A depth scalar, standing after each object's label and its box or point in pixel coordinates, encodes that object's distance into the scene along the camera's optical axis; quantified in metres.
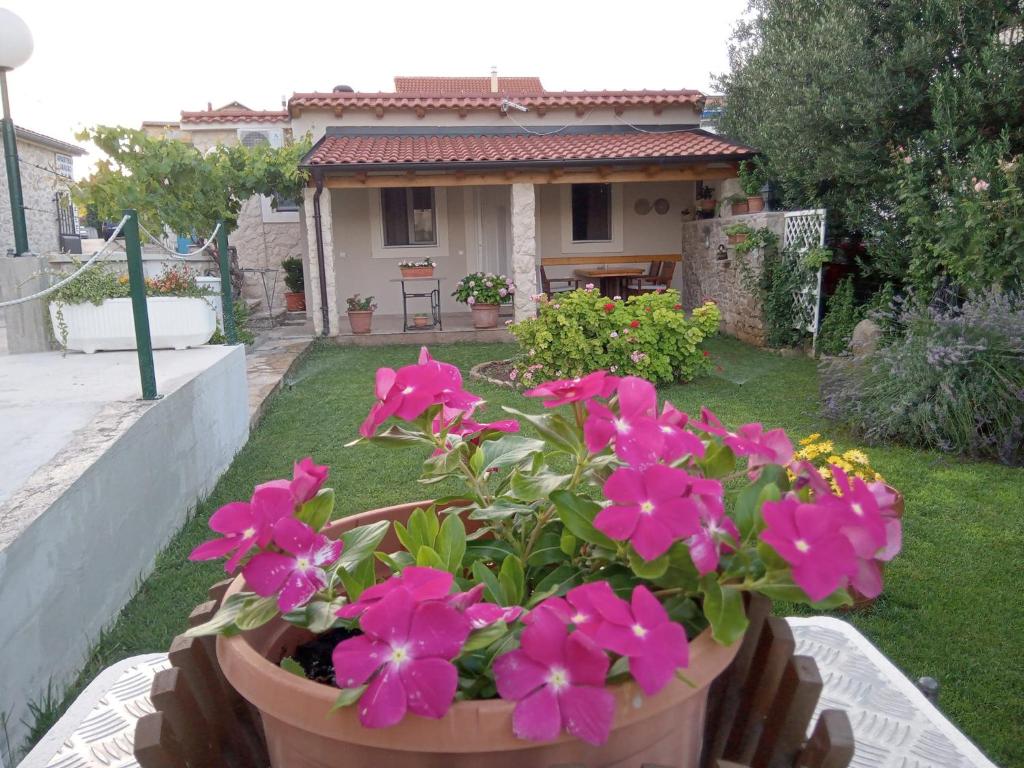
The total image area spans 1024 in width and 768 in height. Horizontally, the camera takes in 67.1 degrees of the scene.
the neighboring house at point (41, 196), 16.45
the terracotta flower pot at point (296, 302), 14.95
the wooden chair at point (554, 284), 12.42
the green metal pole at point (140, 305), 3.57
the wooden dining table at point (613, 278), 11.96
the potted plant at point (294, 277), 15.30
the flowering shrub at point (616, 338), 7.42
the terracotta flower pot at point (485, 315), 11.34
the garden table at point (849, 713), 1.30
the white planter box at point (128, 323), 5.23
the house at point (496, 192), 11.42
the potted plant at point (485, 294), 11.35
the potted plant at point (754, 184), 10.68
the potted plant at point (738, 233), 10.27
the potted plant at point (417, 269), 12.07
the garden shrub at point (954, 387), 4.92
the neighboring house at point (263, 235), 15.81
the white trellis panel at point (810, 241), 8.80
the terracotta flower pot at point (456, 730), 0.75
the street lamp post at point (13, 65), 5.28
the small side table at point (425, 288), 12.79
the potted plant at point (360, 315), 11.19
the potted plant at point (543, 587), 0.73
